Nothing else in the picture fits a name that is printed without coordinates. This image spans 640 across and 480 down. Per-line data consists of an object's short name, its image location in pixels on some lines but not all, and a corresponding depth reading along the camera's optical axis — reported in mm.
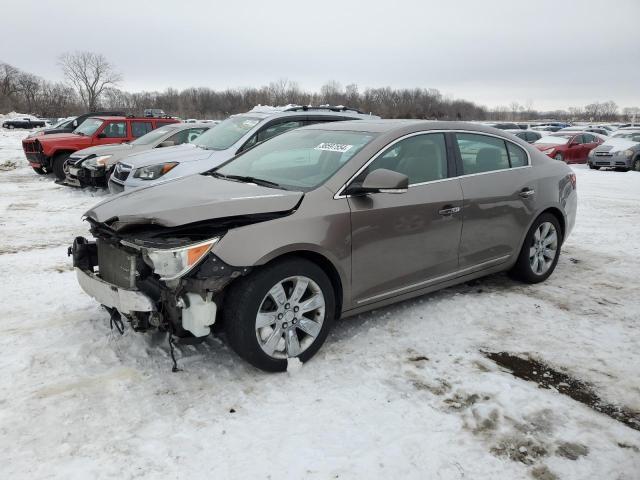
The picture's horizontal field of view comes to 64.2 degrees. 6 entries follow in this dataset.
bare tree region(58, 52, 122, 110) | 89750
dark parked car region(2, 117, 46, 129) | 50062
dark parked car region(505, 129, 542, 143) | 24672
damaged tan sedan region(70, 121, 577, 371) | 3170
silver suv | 7691
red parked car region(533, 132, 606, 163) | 21000
